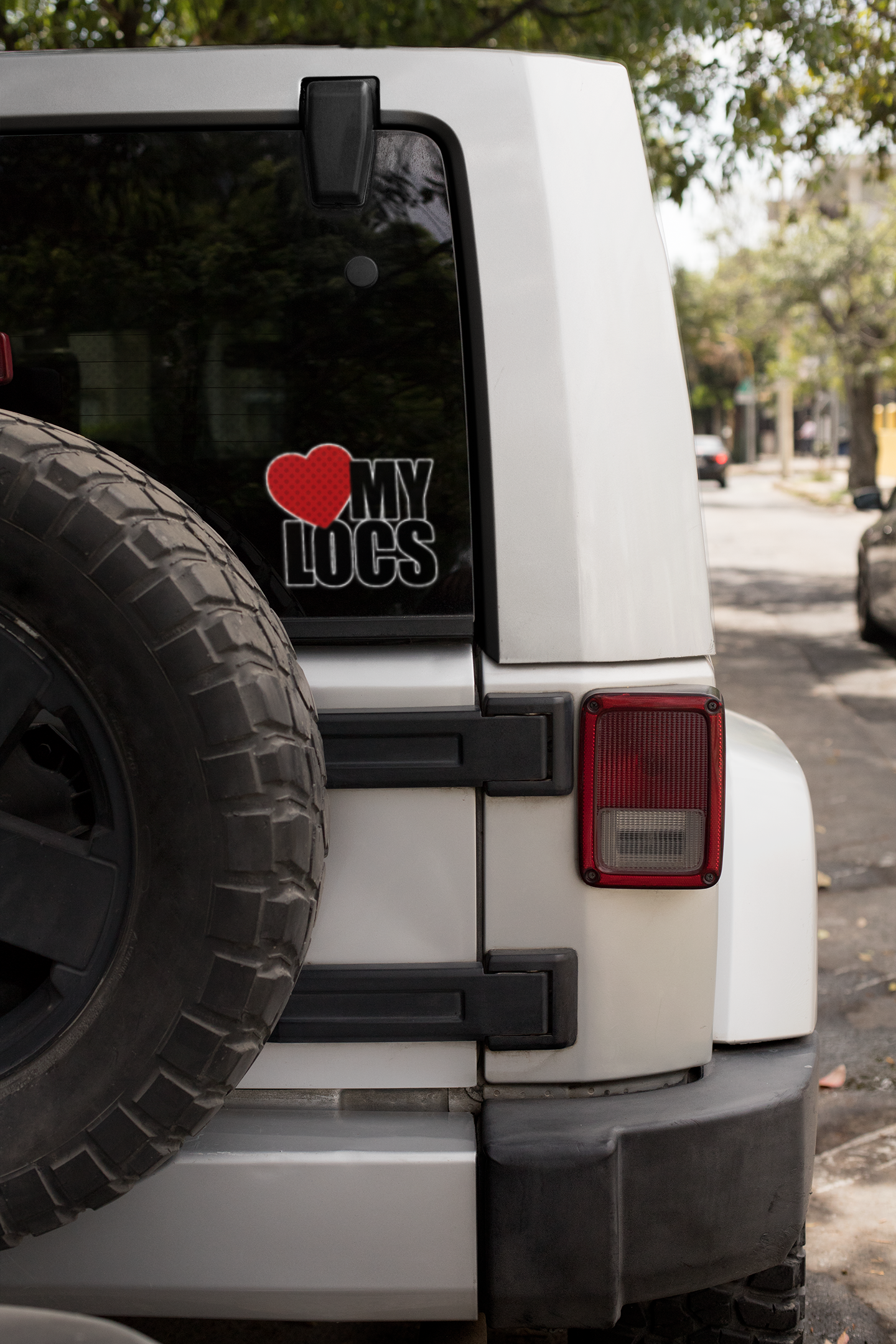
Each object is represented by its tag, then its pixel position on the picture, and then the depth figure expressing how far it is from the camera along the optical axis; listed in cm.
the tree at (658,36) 630
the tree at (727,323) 3681
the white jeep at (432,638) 174
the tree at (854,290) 2775
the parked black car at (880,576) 994
